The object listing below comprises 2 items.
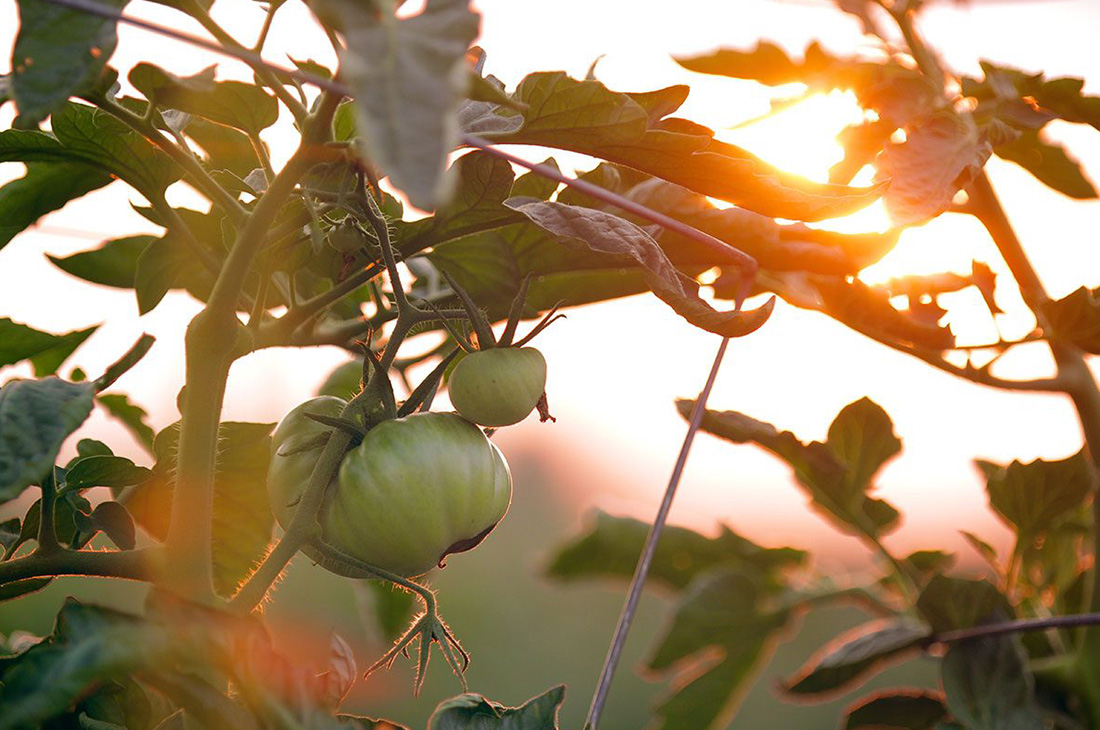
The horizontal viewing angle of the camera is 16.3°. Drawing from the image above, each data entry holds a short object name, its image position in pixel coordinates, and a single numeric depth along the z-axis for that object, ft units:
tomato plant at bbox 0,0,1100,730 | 3.82
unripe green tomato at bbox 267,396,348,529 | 4.12
